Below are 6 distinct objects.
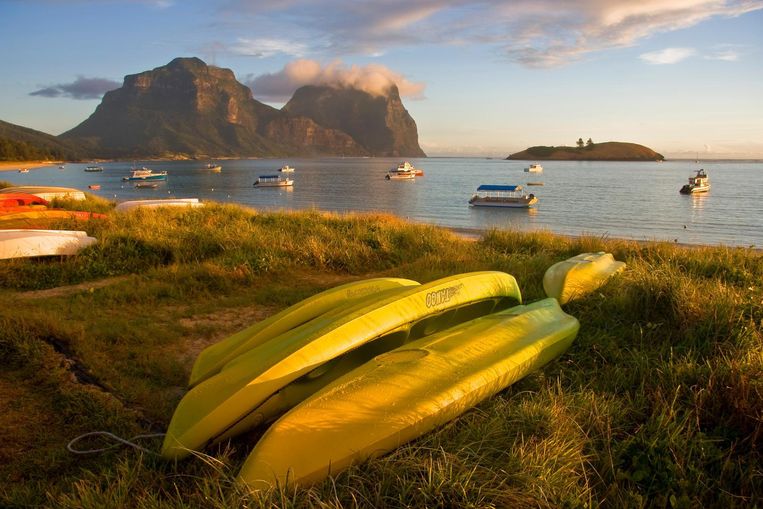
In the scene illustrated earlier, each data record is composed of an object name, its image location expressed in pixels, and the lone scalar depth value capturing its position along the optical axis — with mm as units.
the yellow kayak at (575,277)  5788
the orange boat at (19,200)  15388
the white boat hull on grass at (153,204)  15891
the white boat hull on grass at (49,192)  19369
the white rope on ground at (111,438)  3100
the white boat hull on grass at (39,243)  8422
